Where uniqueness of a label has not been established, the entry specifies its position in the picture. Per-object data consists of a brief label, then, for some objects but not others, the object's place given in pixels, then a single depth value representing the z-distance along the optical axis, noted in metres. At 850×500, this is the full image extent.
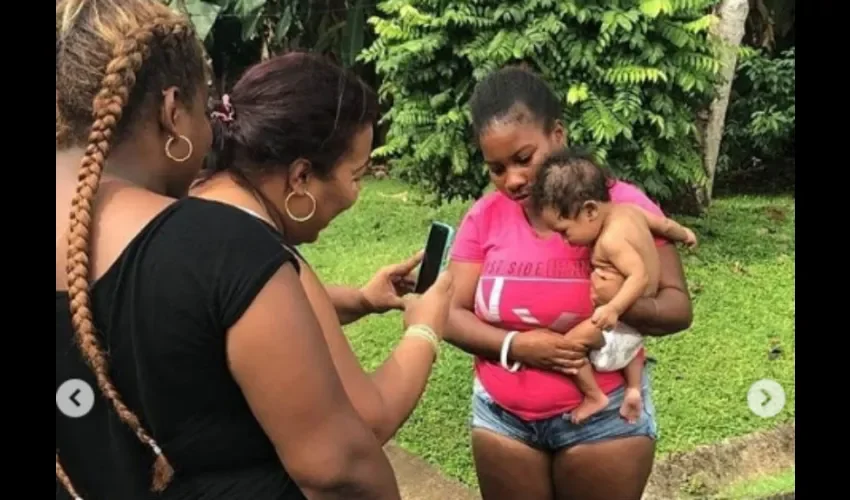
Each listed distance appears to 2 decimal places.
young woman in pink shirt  1.94
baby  1.91
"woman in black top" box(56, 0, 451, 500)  1.15
